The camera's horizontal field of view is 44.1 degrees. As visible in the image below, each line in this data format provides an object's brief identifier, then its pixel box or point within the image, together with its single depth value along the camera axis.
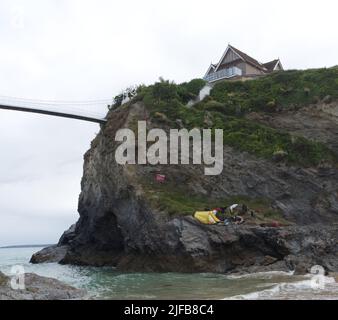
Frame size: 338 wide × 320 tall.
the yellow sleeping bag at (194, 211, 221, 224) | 26.89
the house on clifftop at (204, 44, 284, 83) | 52.38
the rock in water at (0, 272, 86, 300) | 14.61
